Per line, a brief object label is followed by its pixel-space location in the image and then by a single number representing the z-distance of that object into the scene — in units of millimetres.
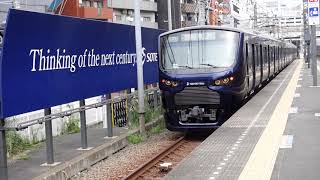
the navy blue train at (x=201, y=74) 11734
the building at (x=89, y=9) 45500
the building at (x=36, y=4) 33594
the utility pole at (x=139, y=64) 11898
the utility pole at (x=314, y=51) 20395
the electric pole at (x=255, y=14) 53103
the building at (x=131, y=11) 56106
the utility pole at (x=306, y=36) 38078
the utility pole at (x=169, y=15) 19045
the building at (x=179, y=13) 61506
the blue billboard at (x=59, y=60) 7270
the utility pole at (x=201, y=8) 33375
